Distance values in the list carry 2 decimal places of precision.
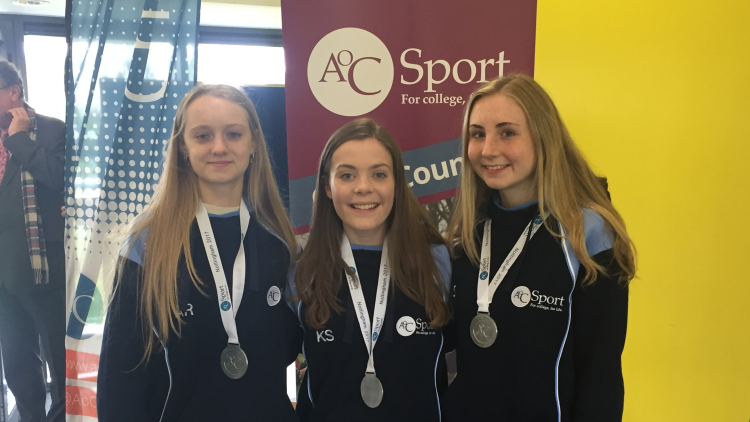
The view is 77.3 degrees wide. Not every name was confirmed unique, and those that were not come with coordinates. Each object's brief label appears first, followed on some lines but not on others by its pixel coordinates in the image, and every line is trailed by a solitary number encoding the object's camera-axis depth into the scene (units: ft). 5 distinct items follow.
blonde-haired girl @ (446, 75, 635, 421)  4.96
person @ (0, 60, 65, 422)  11.35
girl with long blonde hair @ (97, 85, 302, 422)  5.42
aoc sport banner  7.87
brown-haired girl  5.33
